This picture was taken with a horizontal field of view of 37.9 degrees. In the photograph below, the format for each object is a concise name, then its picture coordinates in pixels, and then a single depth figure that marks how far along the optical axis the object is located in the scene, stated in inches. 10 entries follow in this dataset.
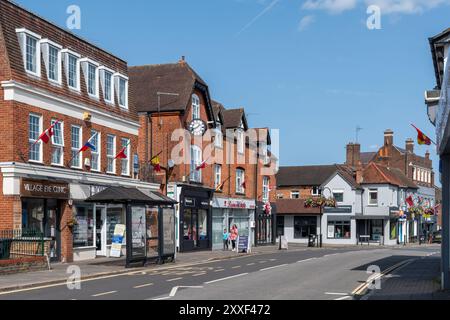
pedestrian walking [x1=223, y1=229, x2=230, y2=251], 1785.2
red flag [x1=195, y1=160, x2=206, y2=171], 1573.6
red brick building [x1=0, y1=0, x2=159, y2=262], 997.2
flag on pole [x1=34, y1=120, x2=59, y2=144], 1014.7
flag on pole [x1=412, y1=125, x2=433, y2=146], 922.4
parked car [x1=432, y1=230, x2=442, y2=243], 2704.2
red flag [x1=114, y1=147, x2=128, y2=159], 1248.2
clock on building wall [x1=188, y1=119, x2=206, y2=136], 1587.1
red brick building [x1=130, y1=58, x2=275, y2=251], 1568.7
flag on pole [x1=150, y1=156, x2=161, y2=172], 1480.1
